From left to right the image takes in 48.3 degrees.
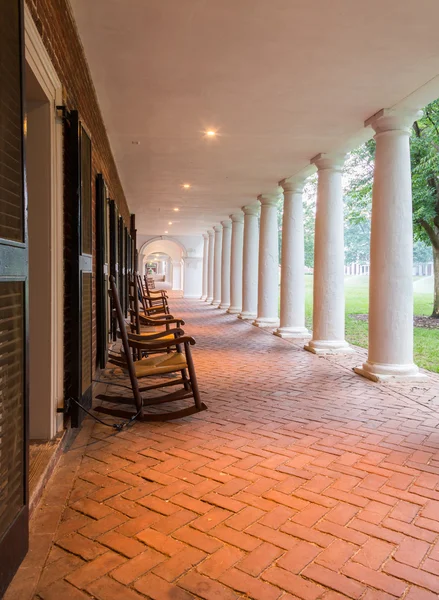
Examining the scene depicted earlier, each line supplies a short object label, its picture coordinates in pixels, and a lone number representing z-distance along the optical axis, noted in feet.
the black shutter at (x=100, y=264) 16.96
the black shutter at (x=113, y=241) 24.82
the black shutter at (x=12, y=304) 5.70
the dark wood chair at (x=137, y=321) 17.87
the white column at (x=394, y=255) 18.17
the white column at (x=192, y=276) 88.58
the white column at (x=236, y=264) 48.29
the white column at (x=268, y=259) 36.78
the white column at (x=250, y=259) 43.06
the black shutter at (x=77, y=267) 10.96
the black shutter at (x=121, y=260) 31.85
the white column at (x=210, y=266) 70.08
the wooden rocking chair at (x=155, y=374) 12.35
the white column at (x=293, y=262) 30.99
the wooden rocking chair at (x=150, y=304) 28.40
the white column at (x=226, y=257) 55.36
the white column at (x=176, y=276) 130.62
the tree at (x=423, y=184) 36.17
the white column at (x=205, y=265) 77.58
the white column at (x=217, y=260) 62.69
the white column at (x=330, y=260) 24.73
